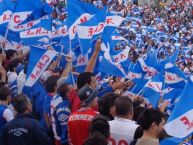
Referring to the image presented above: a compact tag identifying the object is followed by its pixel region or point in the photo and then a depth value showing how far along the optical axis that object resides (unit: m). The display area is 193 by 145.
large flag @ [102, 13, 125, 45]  9.16
